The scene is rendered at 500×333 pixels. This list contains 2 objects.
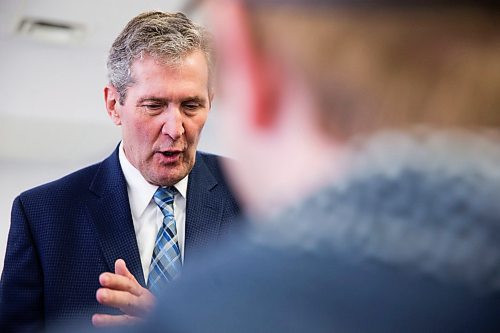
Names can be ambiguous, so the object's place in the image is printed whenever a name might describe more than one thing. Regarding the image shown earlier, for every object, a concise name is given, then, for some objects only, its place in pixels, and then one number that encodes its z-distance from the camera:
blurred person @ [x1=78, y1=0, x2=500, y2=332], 0.82
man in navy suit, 2.17
